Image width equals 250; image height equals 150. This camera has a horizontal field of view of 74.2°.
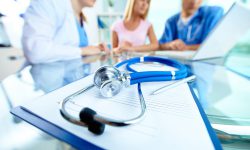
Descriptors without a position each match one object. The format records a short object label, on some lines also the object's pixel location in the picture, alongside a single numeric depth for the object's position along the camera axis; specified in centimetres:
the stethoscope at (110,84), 16
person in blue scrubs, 124
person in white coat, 71
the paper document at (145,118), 17
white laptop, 60
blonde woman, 148
